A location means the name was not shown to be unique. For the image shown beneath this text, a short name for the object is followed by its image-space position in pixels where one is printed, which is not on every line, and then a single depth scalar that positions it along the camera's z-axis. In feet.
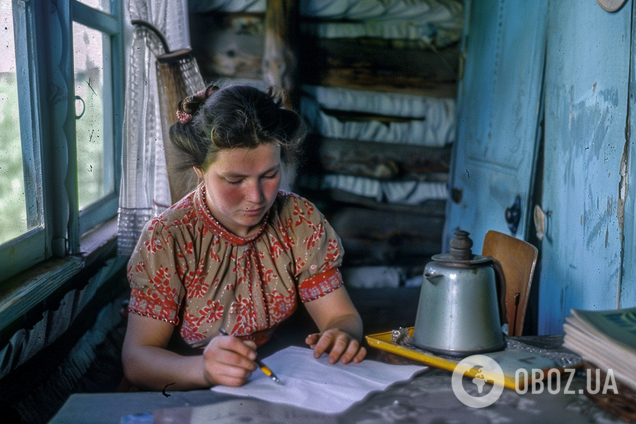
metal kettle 3.66
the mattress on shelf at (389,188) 9.92
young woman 4.65
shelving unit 8.87
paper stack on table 2.81
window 4.99
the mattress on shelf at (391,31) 9.35
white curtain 7.52
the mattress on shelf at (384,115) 9.61
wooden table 2.95
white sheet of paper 3.21
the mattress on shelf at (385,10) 9.28
